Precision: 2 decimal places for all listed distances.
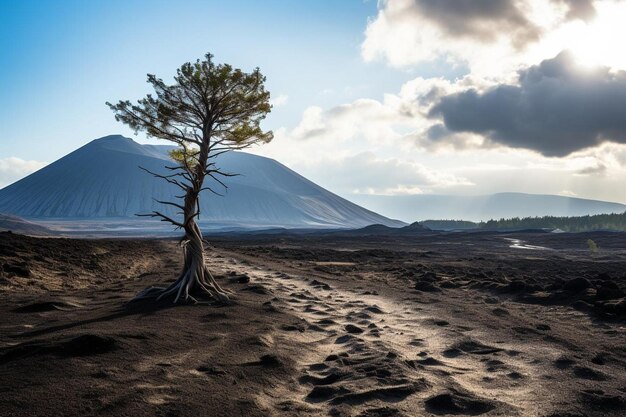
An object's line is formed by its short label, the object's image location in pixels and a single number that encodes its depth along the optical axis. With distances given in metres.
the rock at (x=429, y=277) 20.86
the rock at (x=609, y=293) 13.81
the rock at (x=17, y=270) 16.62
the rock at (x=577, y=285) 15.39
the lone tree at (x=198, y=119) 13.41
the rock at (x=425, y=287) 17.55
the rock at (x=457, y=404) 5.50
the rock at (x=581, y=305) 13.20
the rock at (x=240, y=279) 17.22
